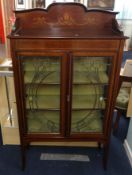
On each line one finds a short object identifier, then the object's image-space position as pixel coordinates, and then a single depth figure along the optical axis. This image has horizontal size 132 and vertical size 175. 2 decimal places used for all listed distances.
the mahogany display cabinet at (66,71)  1.35
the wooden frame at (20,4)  3.16
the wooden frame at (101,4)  4.47
